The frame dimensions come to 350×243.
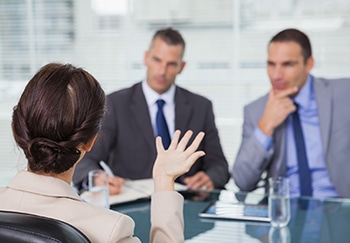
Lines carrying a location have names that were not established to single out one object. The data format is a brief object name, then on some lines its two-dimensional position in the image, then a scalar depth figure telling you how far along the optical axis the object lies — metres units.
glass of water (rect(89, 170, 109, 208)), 2.51
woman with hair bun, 1.77
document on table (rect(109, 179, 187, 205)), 2.57
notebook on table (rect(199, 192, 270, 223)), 2.44
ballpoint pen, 2.68
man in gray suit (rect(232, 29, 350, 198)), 2.86
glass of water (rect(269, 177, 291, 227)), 2.38
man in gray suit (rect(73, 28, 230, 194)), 3.00
